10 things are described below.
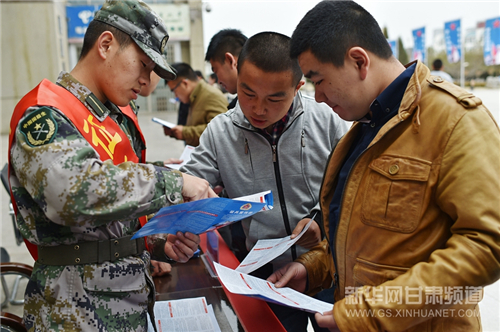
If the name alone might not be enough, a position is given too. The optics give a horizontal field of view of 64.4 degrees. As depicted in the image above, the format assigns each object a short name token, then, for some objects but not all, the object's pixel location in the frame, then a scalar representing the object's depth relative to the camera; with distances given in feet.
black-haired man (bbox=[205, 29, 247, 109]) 8.78
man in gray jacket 4.71
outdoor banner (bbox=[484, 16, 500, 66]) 53.67
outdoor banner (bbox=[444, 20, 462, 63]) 57.47
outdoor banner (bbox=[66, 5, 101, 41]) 46.29
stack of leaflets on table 4.36
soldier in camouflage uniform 2.86
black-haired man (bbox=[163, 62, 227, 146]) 11.98
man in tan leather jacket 2.76
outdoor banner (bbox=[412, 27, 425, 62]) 66.09
